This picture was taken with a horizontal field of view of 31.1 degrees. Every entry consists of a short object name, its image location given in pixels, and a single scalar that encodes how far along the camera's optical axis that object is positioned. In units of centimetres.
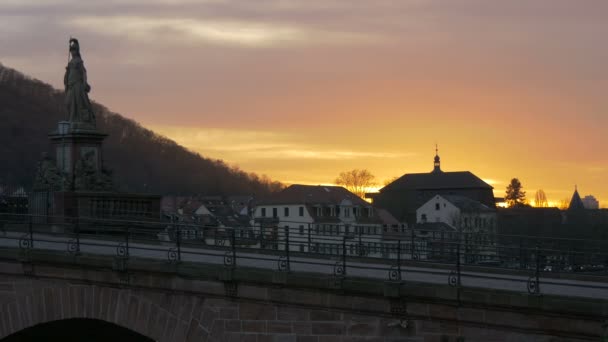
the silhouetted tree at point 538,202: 19212
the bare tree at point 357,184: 14112
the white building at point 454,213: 12318
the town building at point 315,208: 10044
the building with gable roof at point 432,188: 14725
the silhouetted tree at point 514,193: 18862
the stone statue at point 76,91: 3112
